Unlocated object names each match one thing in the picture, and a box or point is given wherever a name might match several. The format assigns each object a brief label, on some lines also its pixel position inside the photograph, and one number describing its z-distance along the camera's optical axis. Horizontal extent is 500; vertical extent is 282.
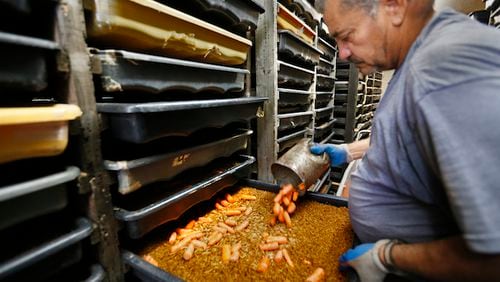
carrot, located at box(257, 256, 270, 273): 1.04
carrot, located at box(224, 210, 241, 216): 1.52
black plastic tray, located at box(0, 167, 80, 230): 0.67
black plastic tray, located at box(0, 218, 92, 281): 0.70
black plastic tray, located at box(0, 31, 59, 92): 0.63
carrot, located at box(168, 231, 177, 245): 1.28
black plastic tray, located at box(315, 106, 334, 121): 3.53
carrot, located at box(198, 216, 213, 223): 1.46
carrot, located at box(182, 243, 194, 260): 1.13
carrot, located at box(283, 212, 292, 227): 1.37
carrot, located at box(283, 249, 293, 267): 1.07
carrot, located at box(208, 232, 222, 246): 1.23
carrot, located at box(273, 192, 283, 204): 1.44
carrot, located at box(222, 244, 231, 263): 1.11
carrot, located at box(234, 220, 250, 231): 1.34
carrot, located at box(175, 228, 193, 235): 1.34
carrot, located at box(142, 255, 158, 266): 1.10
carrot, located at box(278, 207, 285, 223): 1.40
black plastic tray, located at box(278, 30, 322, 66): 2.15
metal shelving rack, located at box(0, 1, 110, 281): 0.72
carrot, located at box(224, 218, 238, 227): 1.40
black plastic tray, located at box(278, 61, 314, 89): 2.28
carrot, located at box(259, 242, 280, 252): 1.17
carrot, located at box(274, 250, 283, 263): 1.10
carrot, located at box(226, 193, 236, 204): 1.68
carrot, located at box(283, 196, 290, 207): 1.45
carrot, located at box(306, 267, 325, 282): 0.96
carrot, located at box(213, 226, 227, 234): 1.33
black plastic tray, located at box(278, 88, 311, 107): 2.35
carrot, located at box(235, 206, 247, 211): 1.56
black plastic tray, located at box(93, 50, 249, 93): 0.91
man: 0.52
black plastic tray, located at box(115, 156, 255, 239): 1.05
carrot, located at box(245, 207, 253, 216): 1.52
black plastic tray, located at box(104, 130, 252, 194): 0.97
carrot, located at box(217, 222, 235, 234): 1.33
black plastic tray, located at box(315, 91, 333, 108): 3.66
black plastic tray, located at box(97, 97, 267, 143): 0.92
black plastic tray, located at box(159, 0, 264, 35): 1.34
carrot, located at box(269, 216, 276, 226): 1.38
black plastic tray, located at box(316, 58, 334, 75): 3.60
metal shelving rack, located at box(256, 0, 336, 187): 2.07
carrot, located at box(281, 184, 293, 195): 1.45
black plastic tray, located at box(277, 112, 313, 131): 2.34
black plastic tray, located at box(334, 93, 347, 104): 4.74
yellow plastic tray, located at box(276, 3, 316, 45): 2.19
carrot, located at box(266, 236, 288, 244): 1.21
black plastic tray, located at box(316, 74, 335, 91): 3.51
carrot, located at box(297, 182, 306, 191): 1.40
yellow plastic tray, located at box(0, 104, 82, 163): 0.64
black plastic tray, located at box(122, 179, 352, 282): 0.94
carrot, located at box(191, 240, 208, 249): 1.21
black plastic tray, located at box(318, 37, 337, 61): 3.53
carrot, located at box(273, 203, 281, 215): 1.40
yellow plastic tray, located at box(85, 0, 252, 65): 0.88
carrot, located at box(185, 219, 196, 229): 1.40
